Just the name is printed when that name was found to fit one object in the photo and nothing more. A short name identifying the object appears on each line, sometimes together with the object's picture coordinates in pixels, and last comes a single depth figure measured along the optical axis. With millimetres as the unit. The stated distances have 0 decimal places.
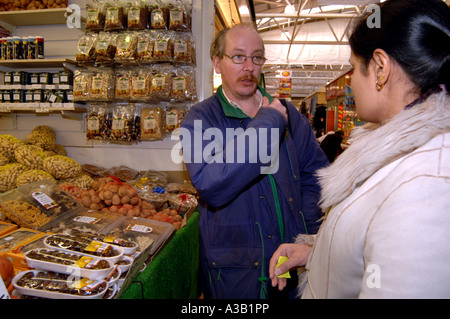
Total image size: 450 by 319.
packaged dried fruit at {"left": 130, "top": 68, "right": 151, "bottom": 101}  2748
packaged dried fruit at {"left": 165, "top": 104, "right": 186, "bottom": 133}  2805
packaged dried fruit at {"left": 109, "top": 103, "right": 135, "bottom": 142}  2865
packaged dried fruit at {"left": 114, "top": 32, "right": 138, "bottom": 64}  2732
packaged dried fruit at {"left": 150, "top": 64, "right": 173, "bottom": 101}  2705
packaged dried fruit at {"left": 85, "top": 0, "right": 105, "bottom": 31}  2828
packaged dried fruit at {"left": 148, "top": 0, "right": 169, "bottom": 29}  2777
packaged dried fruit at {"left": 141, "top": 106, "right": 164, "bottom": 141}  2777
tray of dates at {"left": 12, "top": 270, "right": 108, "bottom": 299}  1088
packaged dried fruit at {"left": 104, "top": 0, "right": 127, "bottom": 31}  2773
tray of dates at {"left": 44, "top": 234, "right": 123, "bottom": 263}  1350
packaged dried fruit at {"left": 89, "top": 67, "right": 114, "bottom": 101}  2818
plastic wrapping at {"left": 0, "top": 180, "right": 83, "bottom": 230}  1722
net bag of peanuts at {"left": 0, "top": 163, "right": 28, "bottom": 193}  2334
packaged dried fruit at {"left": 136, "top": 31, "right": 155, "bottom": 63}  2715
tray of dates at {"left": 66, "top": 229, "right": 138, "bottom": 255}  1468
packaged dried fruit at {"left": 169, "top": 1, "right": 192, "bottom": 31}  2732
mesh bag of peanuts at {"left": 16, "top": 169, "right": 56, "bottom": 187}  2338
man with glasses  1337
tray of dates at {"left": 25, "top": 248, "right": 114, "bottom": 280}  1200
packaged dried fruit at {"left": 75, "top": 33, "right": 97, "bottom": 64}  2826
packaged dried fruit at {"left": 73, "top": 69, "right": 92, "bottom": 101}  2863
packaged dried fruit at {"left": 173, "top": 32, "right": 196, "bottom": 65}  2724
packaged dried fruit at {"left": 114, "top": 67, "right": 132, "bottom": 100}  2809
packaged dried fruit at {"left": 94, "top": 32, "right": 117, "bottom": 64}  2770
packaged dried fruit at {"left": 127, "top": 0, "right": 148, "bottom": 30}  2771
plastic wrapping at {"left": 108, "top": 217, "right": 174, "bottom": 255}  1689
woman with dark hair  572
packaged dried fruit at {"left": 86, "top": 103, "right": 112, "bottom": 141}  2930
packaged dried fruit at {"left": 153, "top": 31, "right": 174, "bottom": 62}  2688
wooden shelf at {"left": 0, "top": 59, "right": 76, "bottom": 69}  3025
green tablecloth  1446
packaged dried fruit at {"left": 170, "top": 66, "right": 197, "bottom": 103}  2738
